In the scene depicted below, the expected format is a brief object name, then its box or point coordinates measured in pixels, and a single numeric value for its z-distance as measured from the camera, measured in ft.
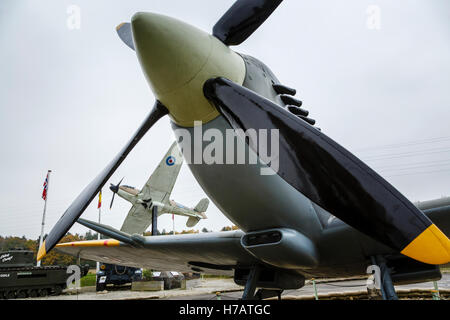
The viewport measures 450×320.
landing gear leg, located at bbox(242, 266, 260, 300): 11.25
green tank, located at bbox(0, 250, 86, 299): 43.11
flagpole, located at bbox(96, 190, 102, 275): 74.18
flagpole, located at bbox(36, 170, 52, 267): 65.46
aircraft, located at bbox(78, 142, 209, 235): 60.13
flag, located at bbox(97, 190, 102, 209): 74.21
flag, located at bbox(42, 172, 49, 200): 65.21
